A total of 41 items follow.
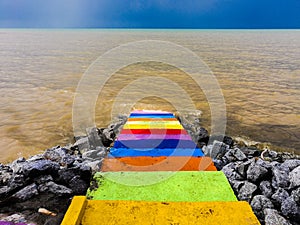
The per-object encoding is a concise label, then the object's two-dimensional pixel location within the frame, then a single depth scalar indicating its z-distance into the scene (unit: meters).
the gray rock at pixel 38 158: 4.76
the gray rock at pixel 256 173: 3.82
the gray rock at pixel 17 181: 3.24
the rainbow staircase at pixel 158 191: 2.44
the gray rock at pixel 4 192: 3.11
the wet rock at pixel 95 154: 5.17
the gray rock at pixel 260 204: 3.28
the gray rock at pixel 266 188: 3.54
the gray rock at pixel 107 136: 6.33
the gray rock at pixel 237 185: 3.75
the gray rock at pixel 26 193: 3.06
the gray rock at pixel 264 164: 3.96
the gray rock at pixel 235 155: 5.09
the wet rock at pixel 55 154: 4.76
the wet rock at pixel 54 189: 3.18
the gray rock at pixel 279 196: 3.36
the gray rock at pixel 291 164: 4.21
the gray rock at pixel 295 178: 3.50
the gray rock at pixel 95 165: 4.08
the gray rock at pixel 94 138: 6.25
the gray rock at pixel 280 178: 3.61
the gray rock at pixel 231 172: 4.02
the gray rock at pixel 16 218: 2.61
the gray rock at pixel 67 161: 4.23
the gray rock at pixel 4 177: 3.51
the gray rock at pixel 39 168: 3.40
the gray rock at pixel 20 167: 3.44
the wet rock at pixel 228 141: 6.85
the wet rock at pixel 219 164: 4.68
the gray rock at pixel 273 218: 2.98
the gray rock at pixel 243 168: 4.03
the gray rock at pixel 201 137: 6.57
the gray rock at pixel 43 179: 3.34
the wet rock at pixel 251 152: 6.02
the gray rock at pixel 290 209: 3.10
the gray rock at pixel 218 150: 5.53
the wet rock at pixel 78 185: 3.31
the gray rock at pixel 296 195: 3.25
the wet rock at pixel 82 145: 6.09
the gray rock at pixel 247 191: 3.55
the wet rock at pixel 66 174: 3.46
